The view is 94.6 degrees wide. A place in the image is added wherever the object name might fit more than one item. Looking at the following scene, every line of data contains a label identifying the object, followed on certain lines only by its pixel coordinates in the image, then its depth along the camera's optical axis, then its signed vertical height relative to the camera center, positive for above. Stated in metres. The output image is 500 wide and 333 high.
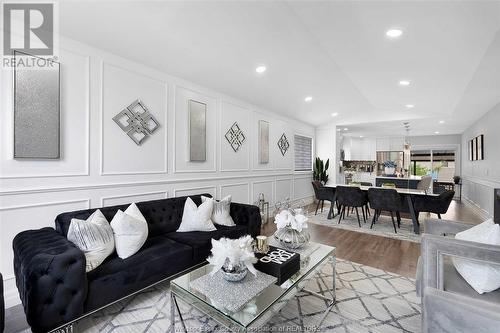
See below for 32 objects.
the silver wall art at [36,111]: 2.10 +0.51
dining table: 4.24 -0.67
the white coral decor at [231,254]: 1.50 -0.58
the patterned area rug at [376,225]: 4.14 -1.22
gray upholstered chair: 1.02 -0.66
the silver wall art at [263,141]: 5.22 +0.56
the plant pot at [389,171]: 7.38 -0.16
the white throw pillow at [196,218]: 2.87 -0.66
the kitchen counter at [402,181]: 6.53 -0.43
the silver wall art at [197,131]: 3.68 +0.57
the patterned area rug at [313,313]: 1.80 -1.26
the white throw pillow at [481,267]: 1.43 -0.65
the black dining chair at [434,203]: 3.97 -0.65
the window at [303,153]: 6.85 +0.41
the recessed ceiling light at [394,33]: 2.56 +1.51
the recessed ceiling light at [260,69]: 3.63 +1.54
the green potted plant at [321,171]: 7.29 -0.16
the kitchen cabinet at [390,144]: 9.74 +0.97
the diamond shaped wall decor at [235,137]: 4.42 +0.57
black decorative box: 1.68 -0.74
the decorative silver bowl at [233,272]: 1.54 -0.71
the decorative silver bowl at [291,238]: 2.18 -0.69
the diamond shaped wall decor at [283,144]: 5.96 +0.57
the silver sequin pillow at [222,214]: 3.09 -0.65
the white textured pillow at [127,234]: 2.12 -0.65
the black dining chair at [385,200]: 4.32 -0.65
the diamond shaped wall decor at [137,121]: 2.87 +0.57
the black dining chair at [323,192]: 5.33 -0.61
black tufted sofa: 1.51 -0.84
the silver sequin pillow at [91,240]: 1.91 -0.64
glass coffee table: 1.28 -0.84
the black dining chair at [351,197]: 4.73 -0.64
